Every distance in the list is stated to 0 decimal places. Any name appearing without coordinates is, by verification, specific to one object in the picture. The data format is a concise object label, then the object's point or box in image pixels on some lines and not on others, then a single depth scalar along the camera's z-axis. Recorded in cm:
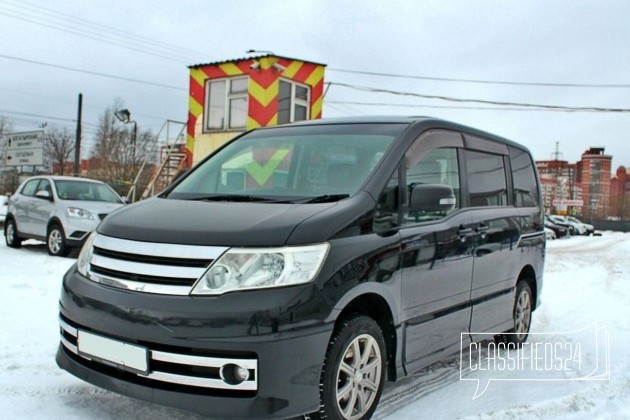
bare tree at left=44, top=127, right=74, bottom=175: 5708
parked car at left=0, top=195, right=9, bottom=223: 1836
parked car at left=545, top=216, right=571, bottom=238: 3460
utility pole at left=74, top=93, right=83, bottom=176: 3297
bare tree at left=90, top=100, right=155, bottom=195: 4169
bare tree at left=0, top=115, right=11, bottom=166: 4734
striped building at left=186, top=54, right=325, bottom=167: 1178
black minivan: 258
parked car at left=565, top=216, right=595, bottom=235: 4353
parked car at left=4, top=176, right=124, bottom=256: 1002
